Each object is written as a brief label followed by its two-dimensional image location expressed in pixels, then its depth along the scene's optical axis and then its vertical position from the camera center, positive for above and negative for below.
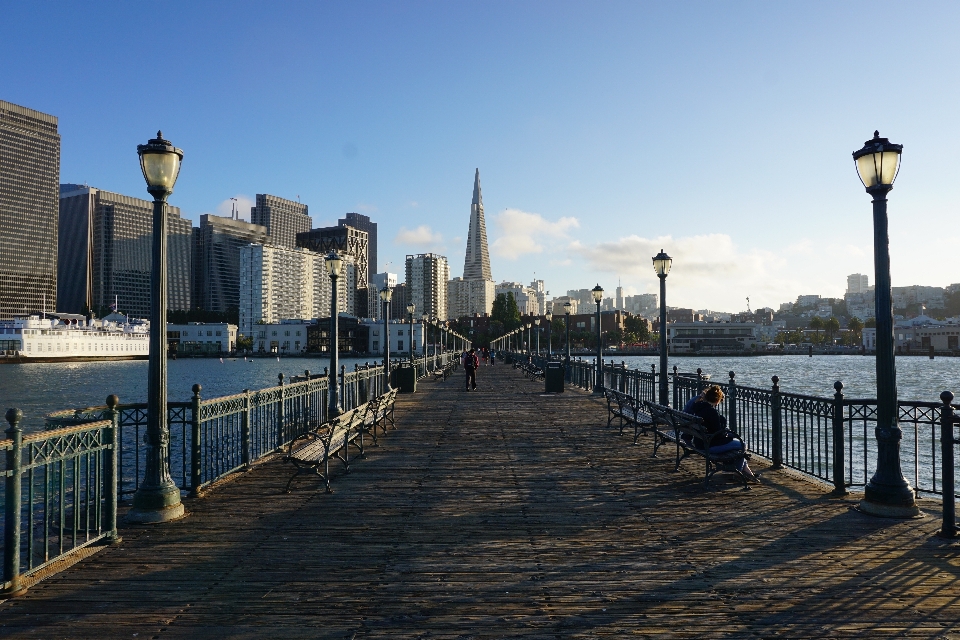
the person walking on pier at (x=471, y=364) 26.21 -1.09
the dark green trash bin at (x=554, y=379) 24.61 -1.63
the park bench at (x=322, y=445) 8.55 -1.62
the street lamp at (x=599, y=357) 24.11 -0.77
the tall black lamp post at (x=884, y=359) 7.16 -0.27
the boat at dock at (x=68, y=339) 144.88 +0.13
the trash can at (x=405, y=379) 25.91 -1.72
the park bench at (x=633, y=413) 12.10 -1.63
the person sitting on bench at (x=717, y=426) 8.73 -1.27
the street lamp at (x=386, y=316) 22.89 +0.89
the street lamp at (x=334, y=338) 14.26 +0.01
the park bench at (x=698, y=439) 8.61 -1.57
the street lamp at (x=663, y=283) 15.84 +1.54
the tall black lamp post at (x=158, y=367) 7.09 -0.34
